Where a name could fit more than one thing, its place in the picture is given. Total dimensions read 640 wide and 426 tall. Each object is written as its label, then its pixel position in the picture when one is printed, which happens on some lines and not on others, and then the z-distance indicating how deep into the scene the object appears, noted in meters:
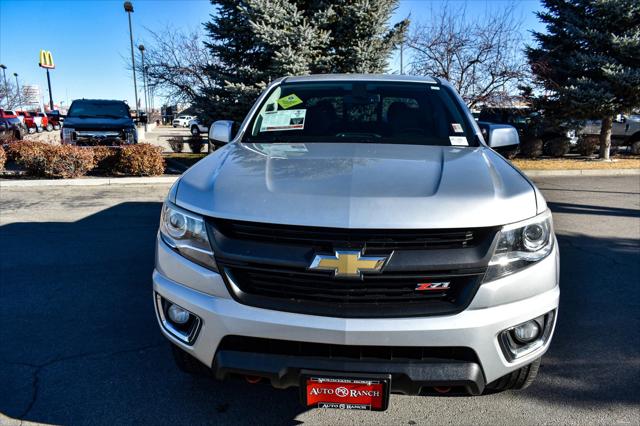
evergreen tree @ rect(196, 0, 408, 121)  11.38
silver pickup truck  1.95
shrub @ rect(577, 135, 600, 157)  16.48
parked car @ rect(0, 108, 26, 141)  18.90
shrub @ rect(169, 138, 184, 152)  16.33
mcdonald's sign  47.09
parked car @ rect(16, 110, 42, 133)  33.46
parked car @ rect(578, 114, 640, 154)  19.44
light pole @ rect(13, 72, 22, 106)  53.63
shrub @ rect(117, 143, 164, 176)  10.73
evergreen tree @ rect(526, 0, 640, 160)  14.18
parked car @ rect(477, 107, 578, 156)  16.22
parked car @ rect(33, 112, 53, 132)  36.11
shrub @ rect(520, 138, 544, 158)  15.91
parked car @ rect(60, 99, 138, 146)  11.98
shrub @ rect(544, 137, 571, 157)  16.28
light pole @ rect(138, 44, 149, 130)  14.43
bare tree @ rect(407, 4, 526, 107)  14.24
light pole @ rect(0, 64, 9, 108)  43.57
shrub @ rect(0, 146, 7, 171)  10.42
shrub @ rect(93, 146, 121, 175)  10.92
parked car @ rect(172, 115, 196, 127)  60.12
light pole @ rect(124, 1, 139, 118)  21.62
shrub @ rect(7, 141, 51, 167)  10.36
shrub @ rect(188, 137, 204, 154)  15.91
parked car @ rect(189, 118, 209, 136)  32.55
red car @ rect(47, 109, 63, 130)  41.44
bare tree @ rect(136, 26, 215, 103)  14.20
